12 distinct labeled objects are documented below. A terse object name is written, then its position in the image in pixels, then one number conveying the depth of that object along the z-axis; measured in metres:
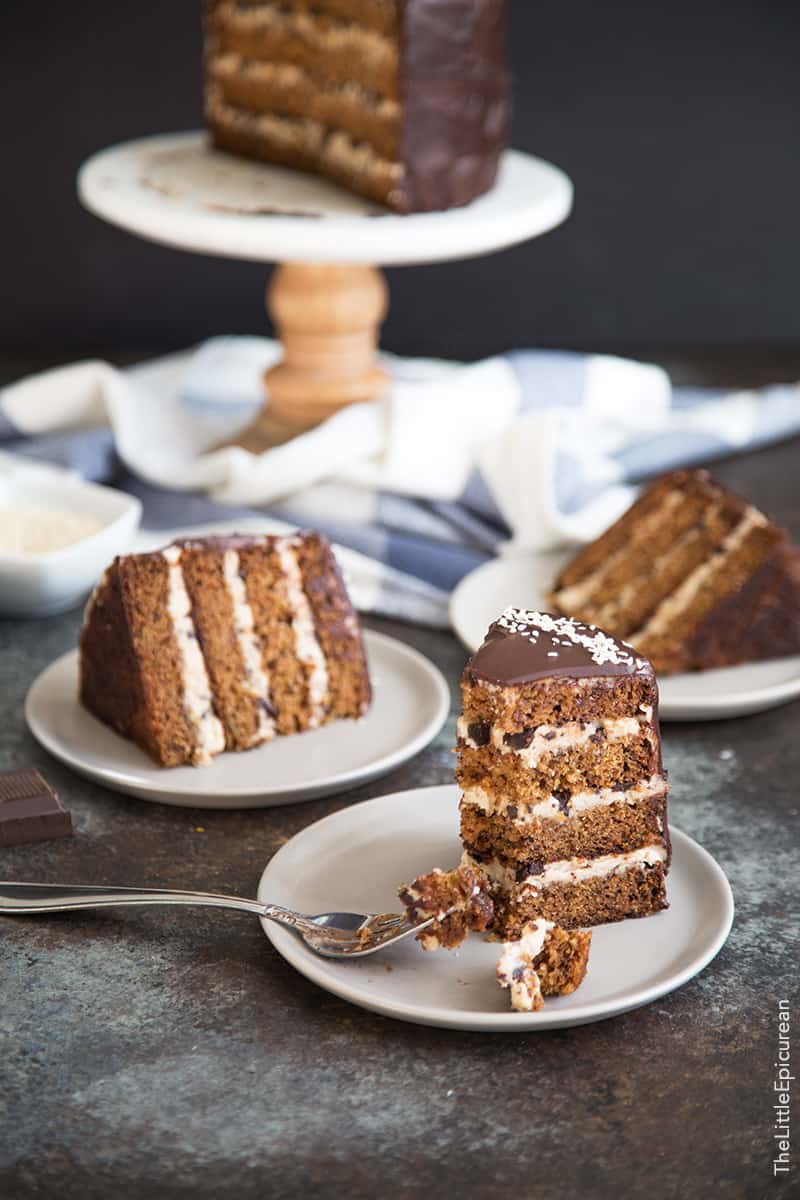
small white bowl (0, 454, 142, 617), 1.34
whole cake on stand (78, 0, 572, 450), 1.40
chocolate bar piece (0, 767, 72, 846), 1.19
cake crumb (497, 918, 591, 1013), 1.07
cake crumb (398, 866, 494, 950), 1.10
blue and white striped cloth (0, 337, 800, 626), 1.45
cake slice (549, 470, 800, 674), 1.33
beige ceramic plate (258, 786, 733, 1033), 1.08
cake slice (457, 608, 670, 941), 1.11
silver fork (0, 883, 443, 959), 1.10
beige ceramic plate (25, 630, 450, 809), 1.21
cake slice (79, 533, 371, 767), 1.23
